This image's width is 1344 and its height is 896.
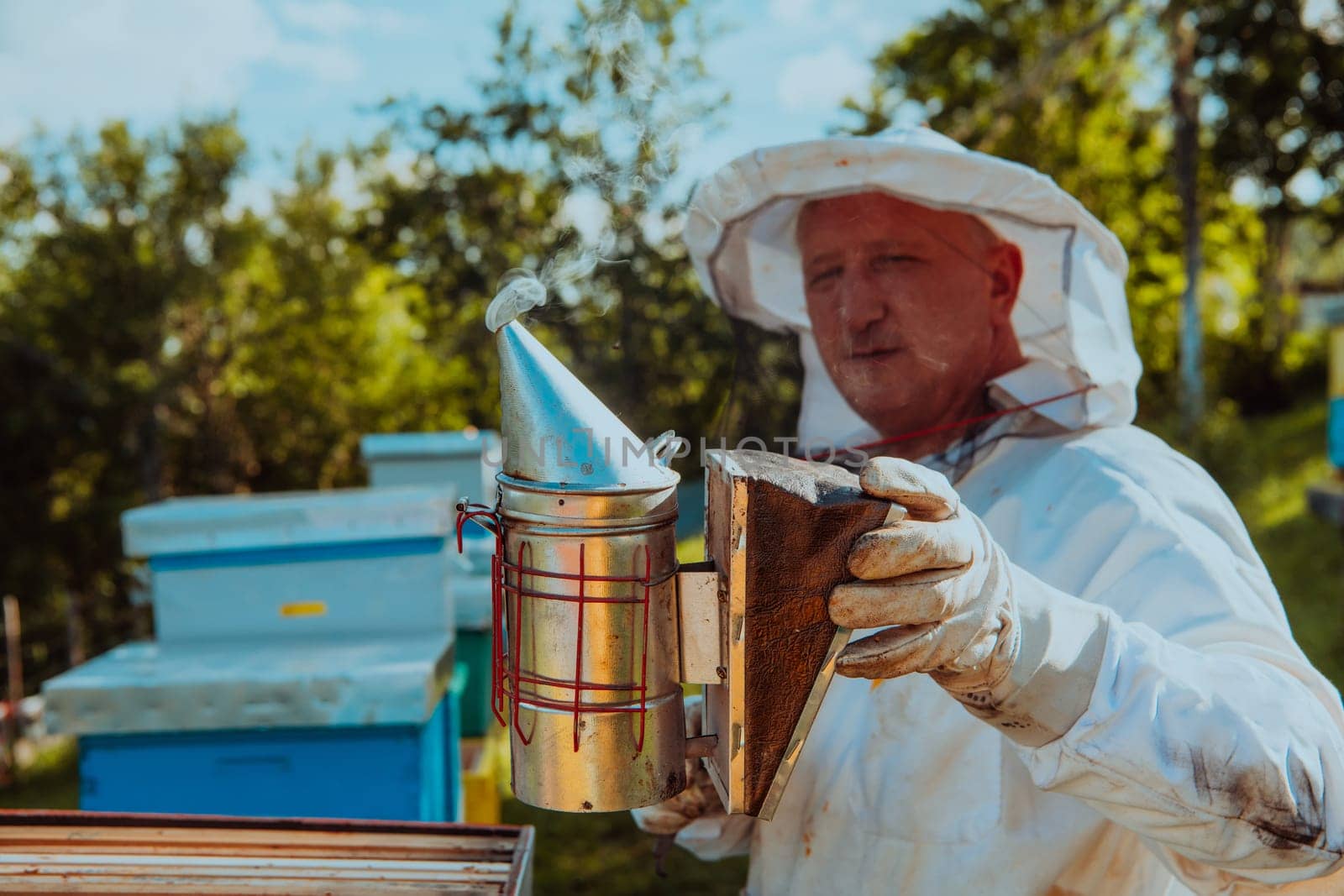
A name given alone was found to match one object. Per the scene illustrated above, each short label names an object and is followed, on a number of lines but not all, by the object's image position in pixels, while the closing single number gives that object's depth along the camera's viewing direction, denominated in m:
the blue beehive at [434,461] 5.12
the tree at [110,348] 13.95
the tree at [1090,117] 10.80
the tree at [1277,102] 9.63
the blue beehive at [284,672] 2.63
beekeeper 1.15
